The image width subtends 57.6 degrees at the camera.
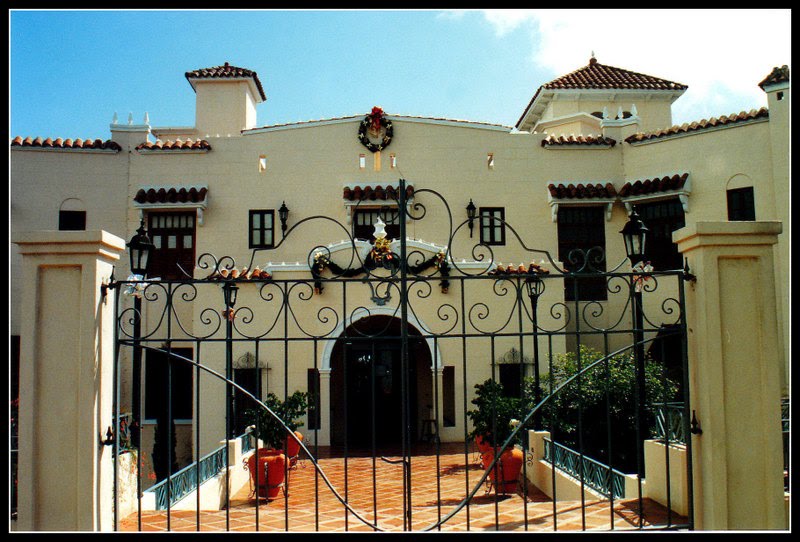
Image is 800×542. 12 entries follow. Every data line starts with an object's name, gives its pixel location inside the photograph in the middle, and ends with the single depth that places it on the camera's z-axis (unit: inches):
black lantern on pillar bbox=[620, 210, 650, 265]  323.9
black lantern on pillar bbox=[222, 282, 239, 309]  229.5
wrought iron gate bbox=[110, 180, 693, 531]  265.4
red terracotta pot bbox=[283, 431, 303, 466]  491.9
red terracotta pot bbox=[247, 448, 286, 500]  399.9
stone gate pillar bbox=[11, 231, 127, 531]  210.7
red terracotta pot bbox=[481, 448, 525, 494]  400.2
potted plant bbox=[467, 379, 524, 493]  405.7
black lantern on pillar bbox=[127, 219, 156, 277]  313.1
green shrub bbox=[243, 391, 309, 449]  457.7
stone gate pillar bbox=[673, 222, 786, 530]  216.1
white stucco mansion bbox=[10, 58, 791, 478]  709.3
